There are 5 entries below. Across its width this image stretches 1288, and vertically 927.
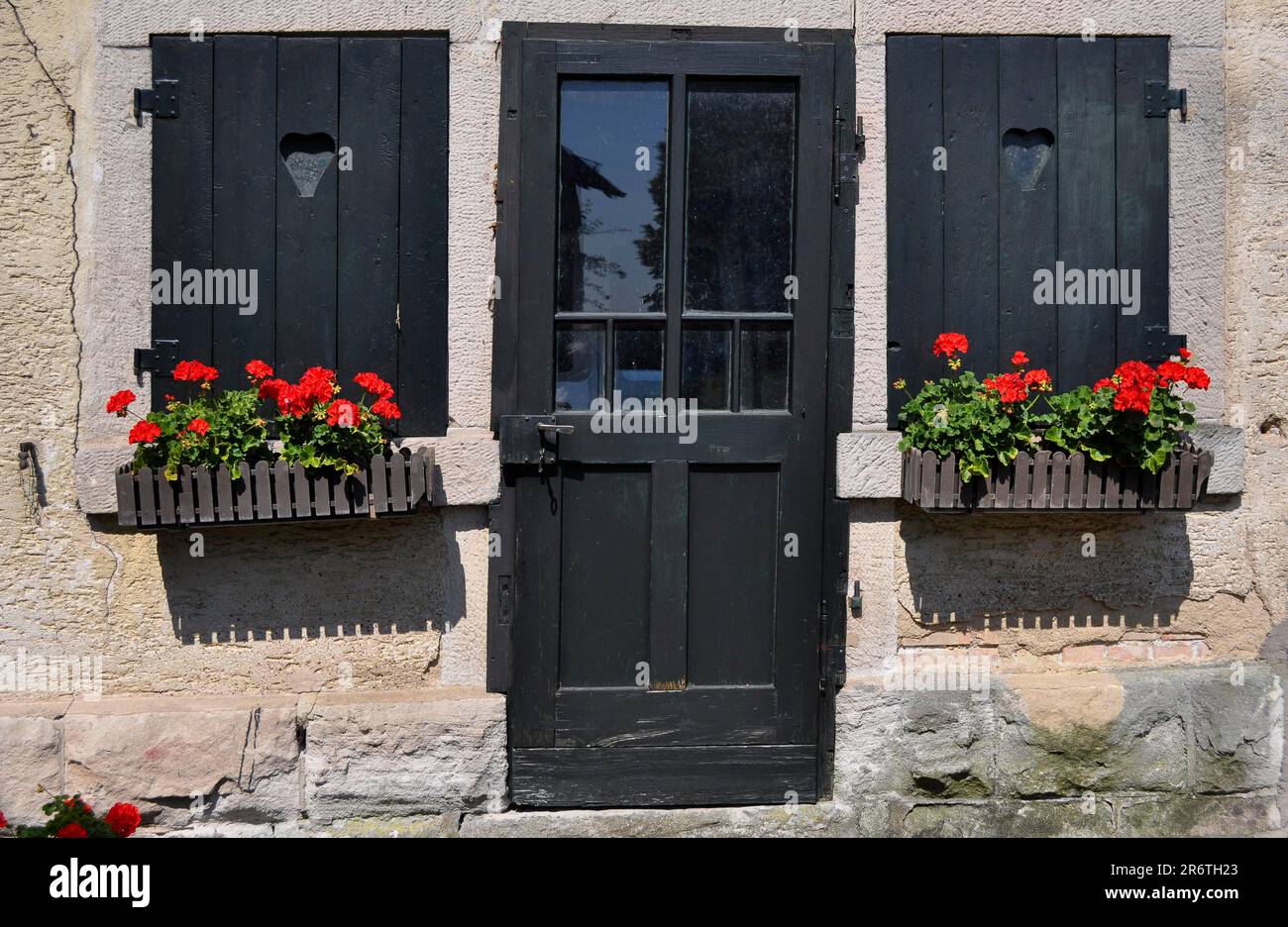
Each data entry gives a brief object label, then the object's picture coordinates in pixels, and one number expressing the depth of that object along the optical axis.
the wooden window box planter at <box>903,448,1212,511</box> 3.48
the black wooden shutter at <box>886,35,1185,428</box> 3.72
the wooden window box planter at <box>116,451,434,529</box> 3.33
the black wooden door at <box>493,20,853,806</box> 3.68
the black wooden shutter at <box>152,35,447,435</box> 3.59
